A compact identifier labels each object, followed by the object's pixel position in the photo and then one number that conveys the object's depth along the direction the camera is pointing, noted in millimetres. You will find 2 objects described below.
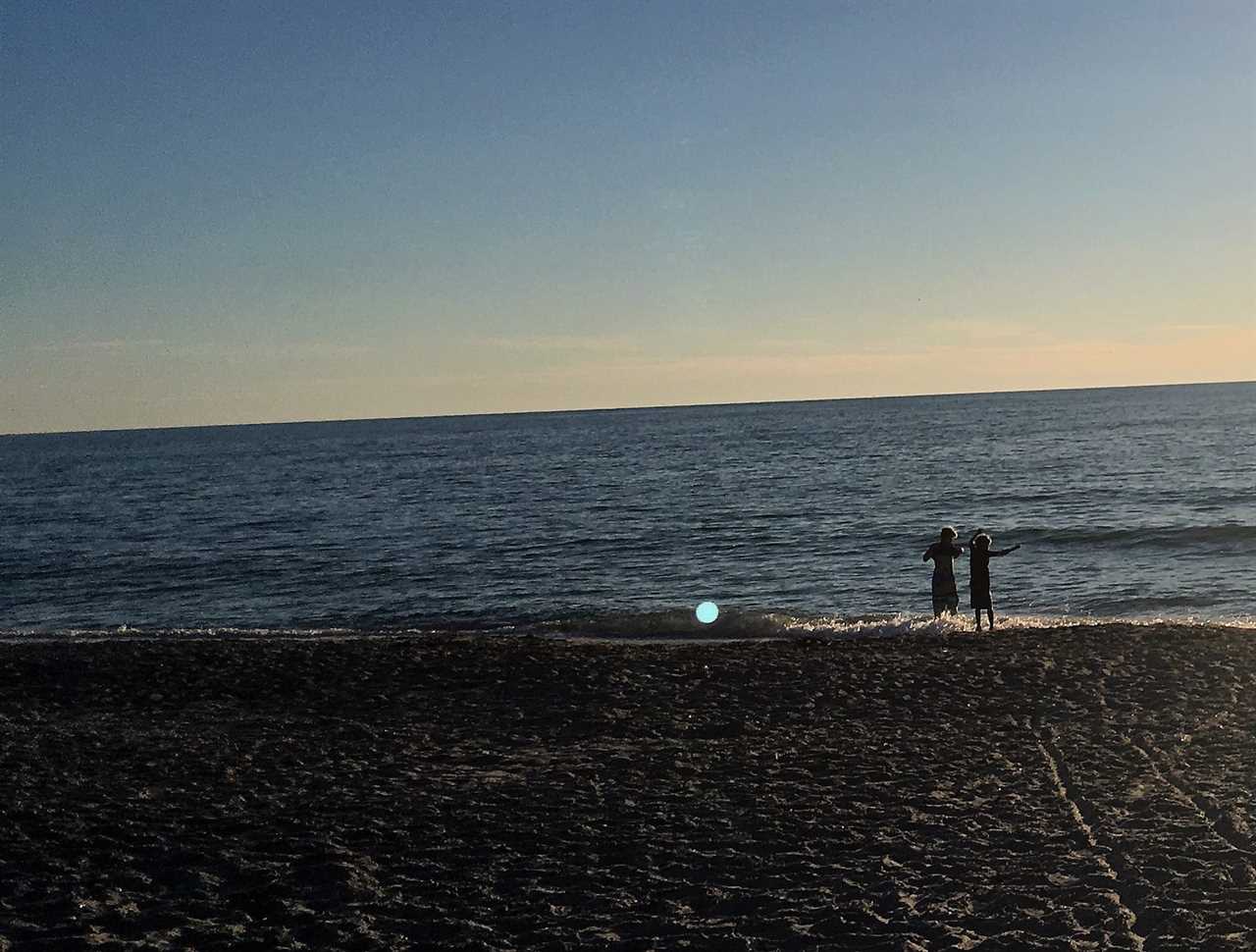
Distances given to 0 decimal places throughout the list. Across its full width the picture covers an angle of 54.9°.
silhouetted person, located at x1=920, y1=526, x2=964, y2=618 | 21172
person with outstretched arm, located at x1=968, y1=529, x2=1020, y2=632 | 20906
